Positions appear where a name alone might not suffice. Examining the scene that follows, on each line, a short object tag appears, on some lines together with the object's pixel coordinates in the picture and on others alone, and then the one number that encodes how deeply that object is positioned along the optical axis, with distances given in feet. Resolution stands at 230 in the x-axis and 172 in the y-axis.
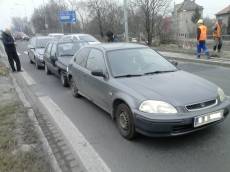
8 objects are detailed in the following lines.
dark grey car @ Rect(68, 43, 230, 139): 9.10
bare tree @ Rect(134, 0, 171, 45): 50.08
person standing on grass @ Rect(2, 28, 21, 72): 28.18
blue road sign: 90.28
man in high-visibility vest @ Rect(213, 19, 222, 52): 32.41
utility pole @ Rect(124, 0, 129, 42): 40.18
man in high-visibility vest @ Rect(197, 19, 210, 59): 31.24
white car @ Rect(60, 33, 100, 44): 24.56
